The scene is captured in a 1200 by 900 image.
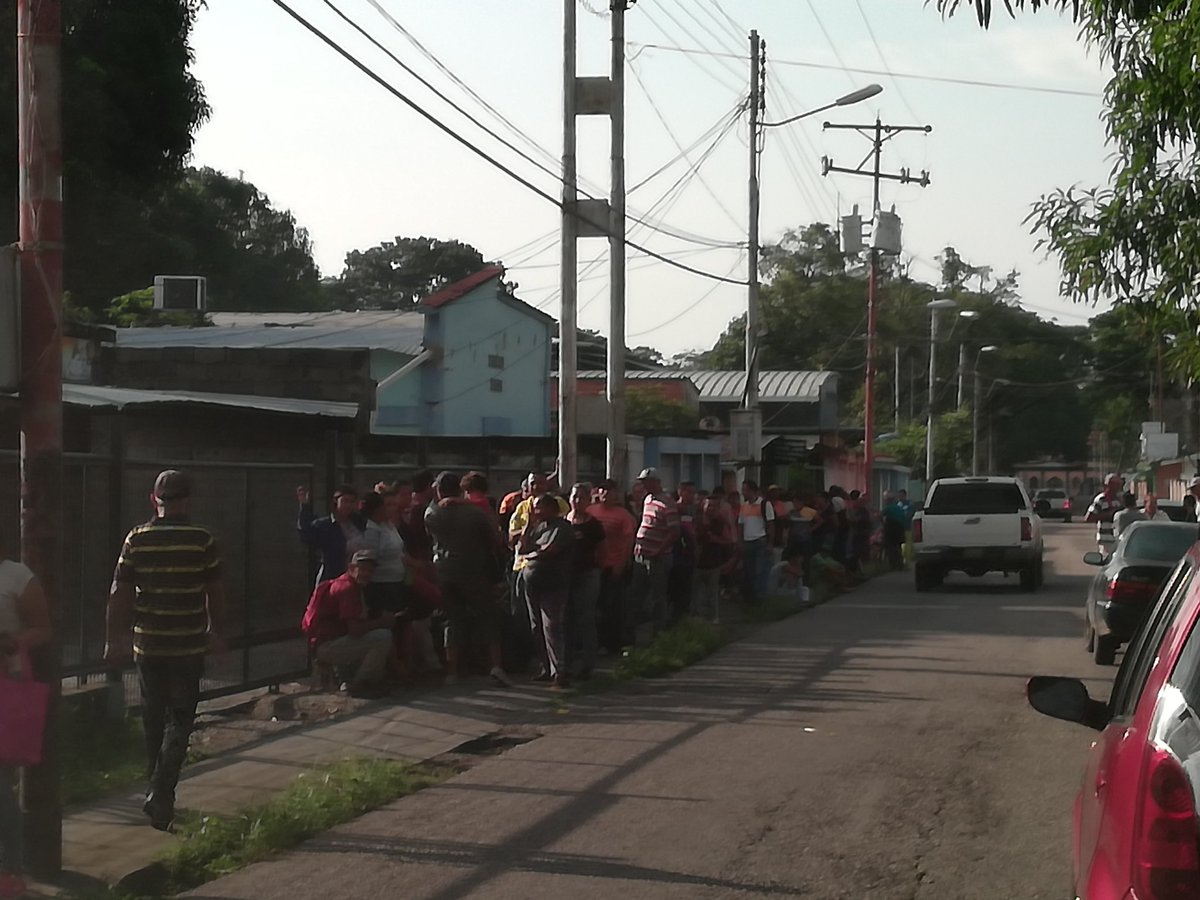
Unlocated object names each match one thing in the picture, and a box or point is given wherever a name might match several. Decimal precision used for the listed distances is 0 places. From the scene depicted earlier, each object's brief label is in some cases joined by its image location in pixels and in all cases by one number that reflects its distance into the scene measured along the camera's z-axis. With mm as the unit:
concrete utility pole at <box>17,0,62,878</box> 8109
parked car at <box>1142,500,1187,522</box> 29181
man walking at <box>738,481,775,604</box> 25000
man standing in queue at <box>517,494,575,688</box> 15195
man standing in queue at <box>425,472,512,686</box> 15148
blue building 38750
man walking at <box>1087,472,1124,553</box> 34500
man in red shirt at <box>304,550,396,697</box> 14242
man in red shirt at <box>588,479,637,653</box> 17188
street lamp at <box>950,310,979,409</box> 77162
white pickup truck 29219
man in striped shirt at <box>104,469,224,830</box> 8969
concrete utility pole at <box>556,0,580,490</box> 21297
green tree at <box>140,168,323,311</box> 55969
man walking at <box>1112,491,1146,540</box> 25344
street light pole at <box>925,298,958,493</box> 63688
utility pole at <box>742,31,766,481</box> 33031
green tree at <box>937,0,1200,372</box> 13000
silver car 16734
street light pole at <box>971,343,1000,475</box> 76938
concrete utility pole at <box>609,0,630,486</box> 22203
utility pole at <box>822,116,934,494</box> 45250
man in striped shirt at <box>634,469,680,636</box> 19328
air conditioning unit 34344
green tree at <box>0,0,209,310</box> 26672
